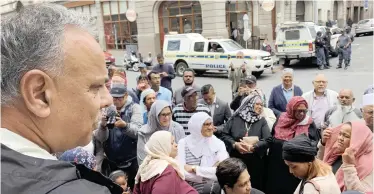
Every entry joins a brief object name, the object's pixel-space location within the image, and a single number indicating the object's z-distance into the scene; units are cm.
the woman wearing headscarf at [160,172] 254
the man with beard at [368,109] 360
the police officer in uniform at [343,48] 1496
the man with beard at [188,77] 652
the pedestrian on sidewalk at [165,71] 796
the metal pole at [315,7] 2262
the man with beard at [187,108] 459
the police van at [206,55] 1388
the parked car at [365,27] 2923
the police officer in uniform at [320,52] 1536
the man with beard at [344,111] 434
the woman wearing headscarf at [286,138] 393
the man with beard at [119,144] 371
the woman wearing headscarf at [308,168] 237
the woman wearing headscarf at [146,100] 489
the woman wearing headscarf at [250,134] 413
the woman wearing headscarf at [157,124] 382
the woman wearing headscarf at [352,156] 269
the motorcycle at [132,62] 1864
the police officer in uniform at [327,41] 1564
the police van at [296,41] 1577
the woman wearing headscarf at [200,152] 349
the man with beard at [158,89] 588
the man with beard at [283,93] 547
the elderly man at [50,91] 69
